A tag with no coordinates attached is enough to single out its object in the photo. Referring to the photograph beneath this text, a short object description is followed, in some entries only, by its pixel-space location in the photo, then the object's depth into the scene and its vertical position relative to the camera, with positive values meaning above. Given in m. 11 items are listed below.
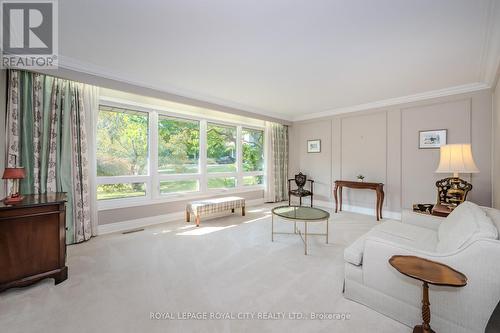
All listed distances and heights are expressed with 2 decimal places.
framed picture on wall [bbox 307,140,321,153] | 5.69 +0.54
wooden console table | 4.32 -0.44
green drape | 2.66 +0.33
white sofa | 1.32 -0.77
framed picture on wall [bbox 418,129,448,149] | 3.88 +0.51
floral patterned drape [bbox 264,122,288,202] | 5.94 +0.11
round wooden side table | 1.19 -0.62
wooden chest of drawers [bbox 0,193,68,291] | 1.89 -0.71
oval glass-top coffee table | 2.90 -0.70
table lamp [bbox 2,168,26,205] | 2.00 -0.11
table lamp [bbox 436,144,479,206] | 2.77 +0.01
